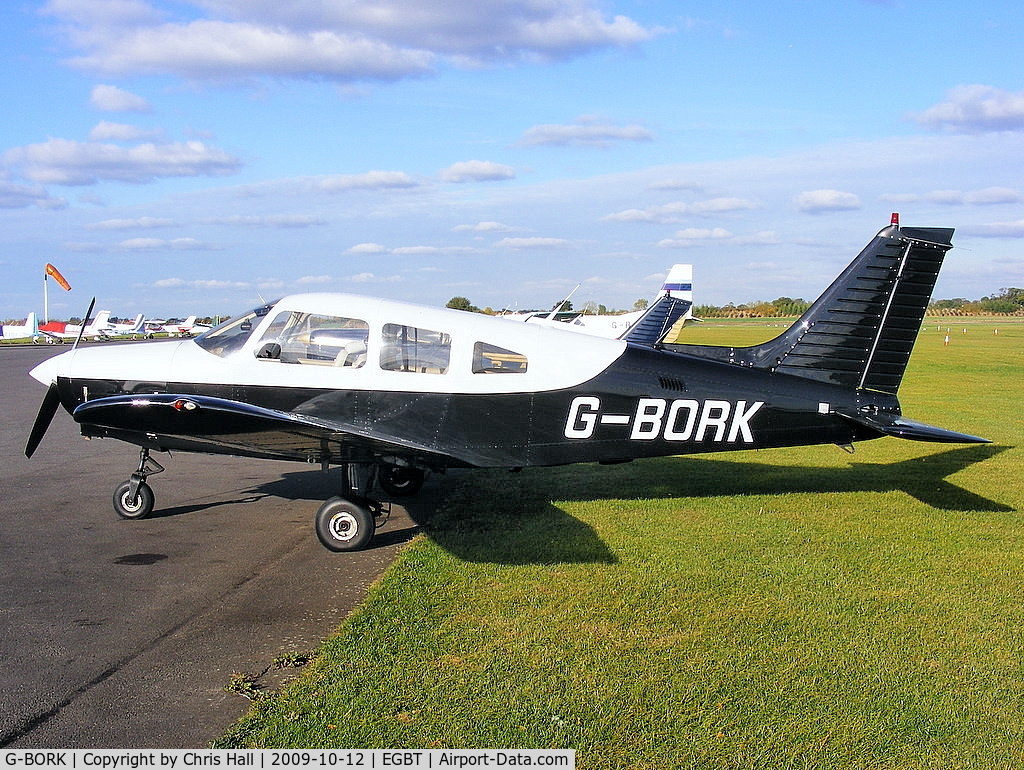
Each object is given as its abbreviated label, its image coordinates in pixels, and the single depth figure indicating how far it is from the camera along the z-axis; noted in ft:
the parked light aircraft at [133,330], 263.31
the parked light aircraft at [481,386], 23.52
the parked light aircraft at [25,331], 215.31
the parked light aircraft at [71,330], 228.84
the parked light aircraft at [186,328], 250.16
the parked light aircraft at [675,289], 128.06
